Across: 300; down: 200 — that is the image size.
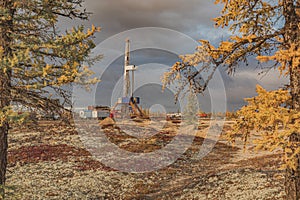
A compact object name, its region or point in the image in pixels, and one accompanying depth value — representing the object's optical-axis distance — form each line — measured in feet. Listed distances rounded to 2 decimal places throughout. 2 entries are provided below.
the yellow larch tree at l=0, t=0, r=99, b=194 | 27.50
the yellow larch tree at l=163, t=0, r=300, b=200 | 21.17
